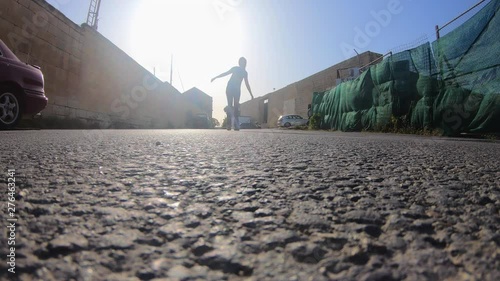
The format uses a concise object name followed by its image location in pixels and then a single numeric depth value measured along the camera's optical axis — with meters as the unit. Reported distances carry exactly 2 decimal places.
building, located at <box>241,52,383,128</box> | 22.77
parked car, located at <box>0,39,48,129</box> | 4.83
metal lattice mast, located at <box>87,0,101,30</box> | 21.78
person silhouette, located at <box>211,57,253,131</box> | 8.79
